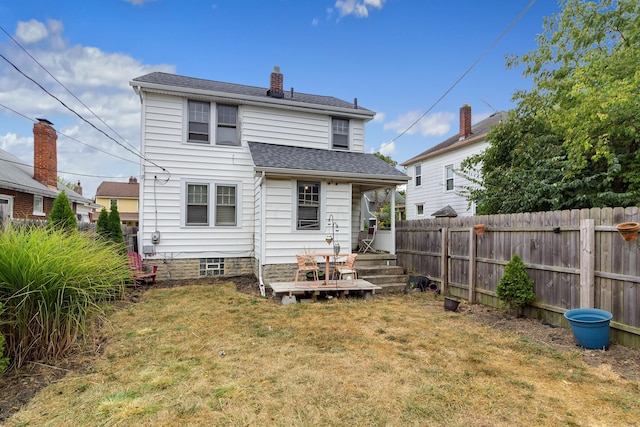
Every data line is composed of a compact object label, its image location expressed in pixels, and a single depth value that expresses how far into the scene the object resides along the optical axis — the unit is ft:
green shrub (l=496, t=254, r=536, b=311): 17.48
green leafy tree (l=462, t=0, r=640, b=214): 23.36
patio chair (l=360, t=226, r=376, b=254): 31.71
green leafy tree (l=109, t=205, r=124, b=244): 28.45
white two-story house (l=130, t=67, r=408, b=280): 26.96
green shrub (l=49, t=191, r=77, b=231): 24.44
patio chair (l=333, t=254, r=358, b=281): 23.57
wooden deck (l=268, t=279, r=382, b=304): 22.21
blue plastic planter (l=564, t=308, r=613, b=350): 13.10
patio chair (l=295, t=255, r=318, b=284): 22.68
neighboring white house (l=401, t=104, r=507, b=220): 51.76
